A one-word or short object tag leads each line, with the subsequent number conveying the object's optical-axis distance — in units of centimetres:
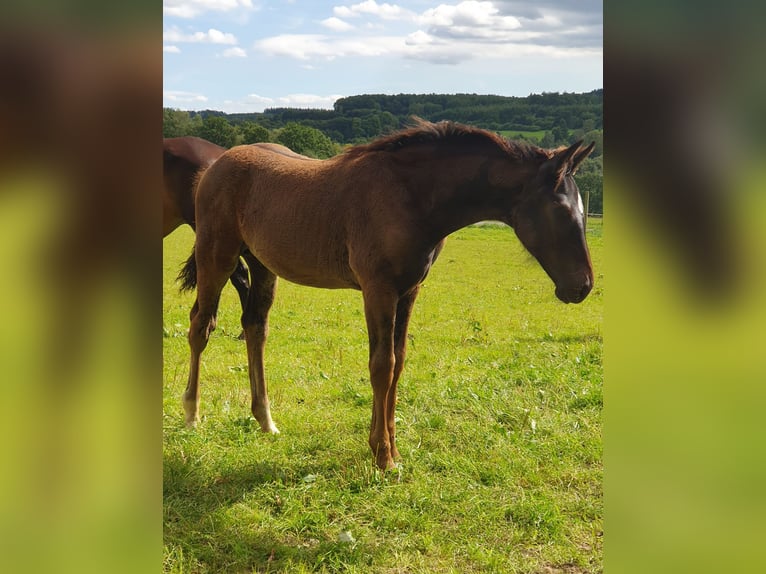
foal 384
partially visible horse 687
